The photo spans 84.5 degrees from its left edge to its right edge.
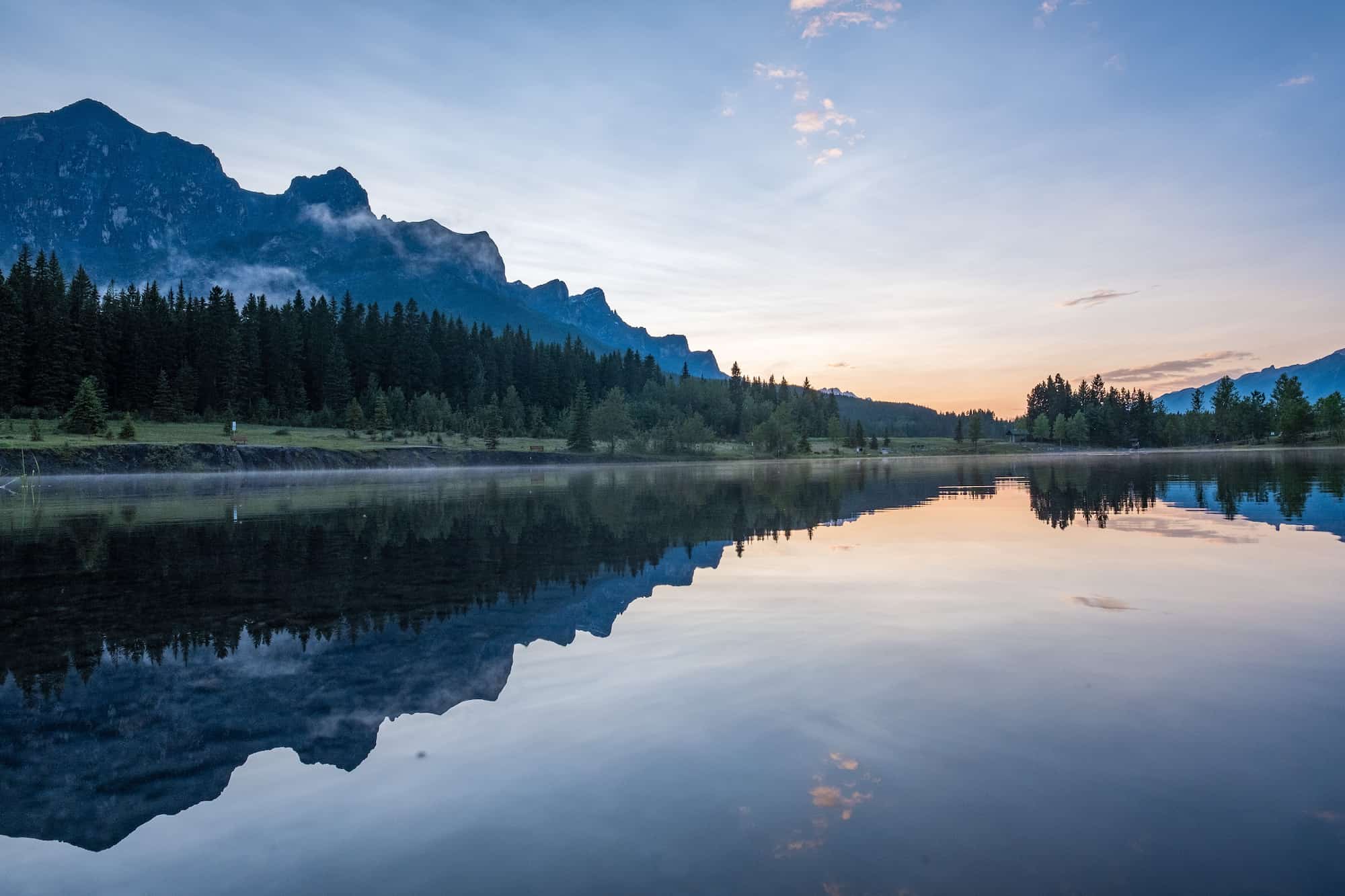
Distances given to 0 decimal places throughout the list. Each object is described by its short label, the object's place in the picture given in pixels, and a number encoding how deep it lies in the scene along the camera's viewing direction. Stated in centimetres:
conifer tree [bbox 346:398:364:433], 10862
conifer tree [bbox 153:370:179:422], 9962
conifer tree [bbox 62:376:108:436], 7500
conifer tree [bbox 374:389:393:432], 11074
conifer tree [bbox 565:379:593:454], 13275
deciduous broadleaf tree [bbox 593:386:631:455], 15075
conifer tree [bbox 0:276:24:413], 8688
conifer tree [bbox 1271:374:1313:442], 15950
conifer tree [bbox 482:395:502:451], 11106
